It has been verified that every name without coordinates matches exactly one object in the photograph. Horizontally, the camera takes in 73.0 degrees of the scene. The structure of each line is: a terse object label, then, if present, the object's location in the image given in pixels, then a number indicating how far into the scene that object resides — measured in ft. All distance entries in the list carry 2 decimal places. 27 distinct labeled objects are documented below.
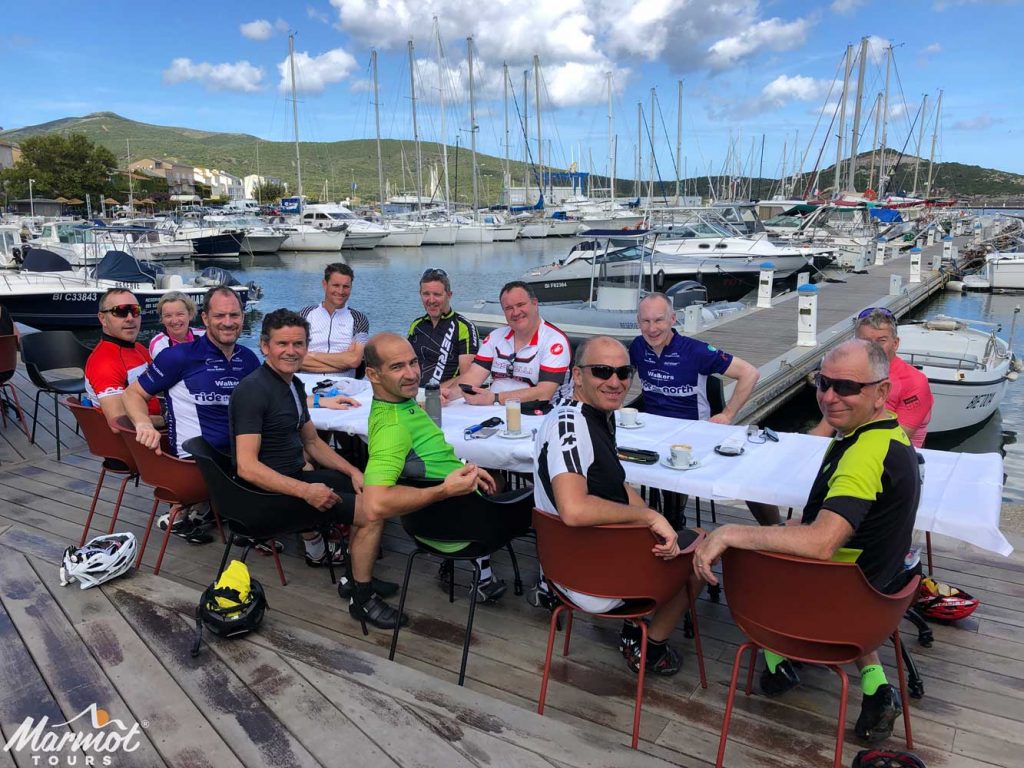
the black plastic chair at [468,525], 8.88
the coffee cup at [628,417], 11.62
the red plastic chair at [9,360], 19.54
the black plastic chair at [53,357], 18.94
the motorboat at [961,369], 27.71
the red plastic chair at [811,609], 6.57
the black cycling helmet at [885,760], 6.51
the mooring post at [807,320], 34.71
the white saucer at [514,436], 10.92
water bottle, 11.50
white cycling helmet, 9.64
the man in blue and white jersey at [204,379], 11.84
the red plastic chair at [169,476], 11.14
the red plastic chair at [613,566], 7.47
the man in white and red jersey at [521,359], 13.76
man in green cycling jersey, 8.58
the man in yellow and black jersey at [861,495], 6.76
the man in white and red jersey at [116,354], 13.50
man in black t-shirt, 10.01
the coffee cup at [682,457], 9.55
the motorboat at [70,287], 53.93
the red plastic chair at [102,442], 12.56
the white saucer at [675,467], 9.48
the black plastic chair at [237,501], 9.67
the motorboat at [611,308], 35.50
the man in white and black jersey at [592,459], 7.45
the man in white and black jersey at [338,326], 16.96
